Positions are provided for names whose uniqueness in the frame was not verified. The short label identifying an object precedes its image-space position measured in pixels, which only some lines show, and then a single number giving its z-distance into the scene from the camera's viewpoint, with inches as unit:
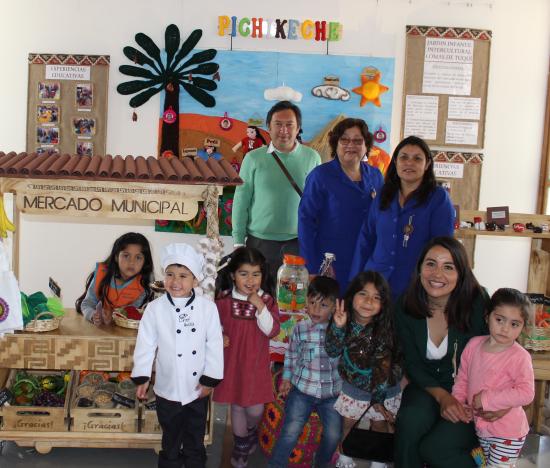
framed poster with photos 195.0
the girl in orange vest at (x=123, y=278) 131.0
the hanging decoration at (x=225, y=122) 195.0
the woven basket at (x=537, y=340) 140.4
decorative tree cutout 192.1
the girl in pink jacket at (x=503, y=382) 101.0
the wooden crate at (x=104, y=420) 119.0
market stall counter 111.7
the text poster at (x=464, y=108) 195.9
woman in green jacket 105.7
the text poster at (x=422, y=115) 195.6
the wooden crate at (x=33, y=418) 117.8
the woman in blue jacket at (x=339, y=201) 137.9
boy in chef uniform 105.6
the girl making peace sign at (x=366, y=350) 109.6
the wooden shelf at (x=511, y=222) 159.5
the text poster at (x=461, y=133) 196.7
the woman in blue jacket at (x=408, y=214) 123.6
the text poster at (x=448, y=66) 193.5
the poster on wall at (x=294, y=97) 193.2
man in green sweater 156.3
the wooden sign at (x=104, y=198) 112.3
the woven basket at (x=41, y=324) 117.7
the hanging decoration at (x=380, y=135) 194.4
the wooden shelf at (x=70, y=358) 116.6
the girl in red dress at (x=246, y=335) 114.7
